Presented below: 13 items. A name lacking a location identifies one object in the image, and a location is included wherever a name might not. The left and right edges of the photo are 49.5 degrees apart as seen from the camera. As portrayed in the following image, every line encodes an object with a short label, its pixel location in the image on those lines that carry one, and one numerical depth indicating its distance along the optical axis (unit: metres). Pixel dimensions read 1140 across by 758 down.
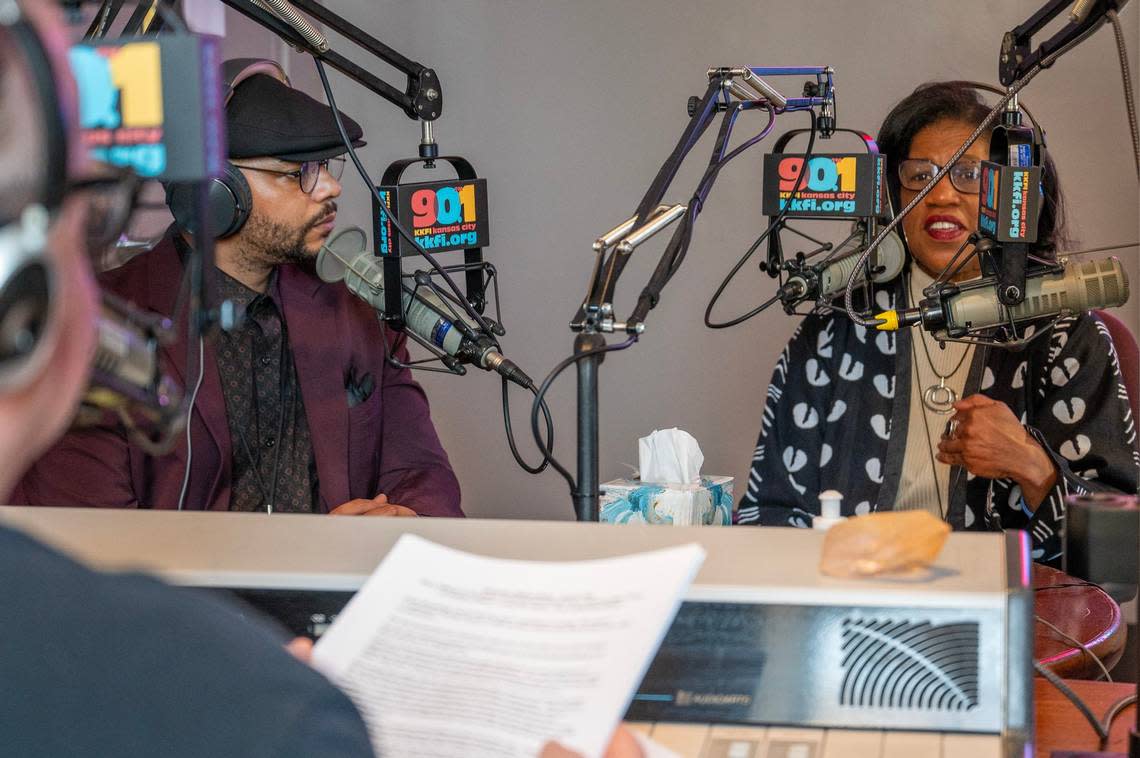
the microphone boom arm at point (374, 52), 1.30
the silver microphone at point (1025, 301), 1.45
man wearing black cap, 1.87
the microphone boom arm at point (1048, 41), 1.12
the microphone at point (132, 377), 0.64
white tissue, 1.58
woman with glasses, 1.96
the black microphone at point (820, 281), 1.52
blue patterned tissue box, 1.52
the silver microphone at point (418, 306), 1.42
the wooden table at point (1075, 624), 1.33
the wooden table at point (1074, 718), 1.02
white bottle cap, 1.00
